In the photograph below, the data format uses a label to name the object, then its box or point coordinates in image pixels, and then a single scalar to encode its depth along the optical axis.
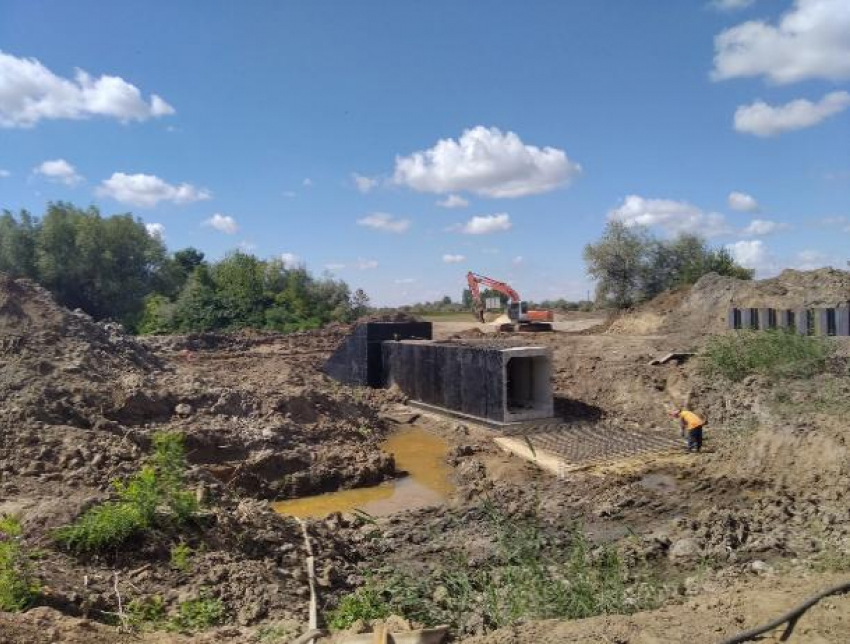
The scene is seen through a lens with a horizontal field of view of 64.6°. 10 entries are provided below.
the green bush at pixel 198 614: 5.23
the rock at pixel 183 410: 12.38
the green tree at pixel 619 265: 36.28
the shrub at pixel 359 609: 5.35
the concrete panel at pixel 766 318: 18.69
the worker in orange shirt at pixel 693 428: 11.90
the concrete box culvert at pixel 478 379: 14.70
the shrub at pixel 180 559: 6.02
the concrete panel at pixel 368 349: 19.50
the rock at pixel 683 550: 6.79
